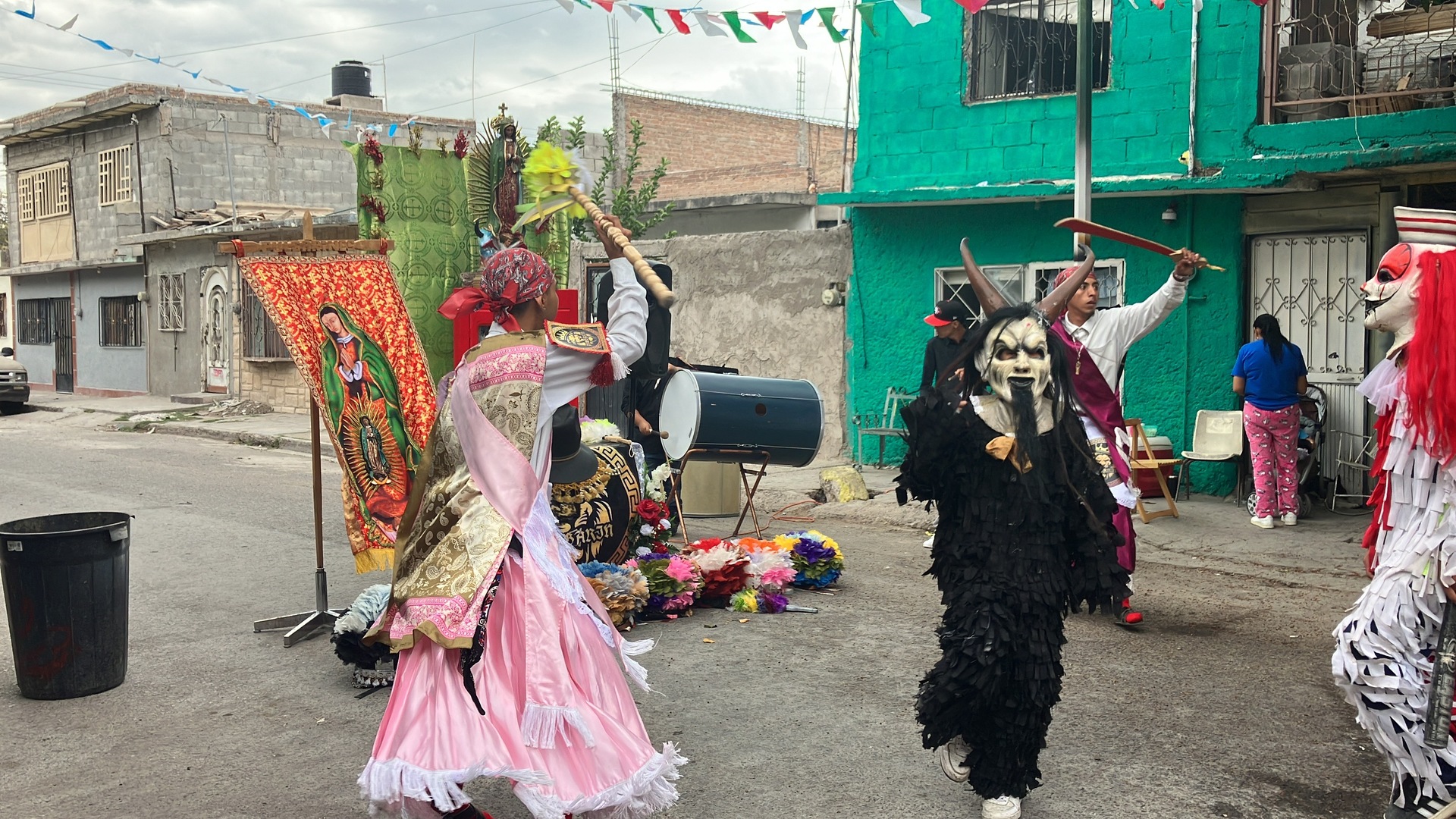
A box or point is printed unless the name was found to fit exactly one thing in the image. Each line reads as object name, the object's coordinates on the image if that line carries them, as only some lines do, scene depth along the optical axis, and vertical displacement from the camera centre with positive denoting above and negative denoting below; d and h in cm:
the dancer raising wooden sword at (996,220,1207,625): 617 -12
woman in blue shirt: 951 -63
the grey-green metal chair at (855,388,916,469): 1294 -90
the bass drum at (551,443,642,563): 668 -98
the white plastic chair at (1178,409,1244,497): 1028 -88
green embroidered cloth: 697 +61
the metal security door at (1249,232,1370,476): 1011 +28
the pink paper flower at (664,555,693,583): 681 -134
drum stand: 878 -92
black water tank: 3117 +660
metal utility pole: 711 +129
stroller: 1001 -87
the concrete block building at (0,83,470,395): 2489 +291
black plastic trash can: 529 -121
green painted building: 995 +157
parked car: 2334 -100
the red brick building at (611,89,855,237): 2450 +464
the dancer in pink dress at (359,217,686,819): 348 -87
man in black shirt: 874 -2
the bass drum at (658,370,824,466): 859 -61
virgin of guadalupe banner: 587 -20
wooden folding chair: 992 -106
